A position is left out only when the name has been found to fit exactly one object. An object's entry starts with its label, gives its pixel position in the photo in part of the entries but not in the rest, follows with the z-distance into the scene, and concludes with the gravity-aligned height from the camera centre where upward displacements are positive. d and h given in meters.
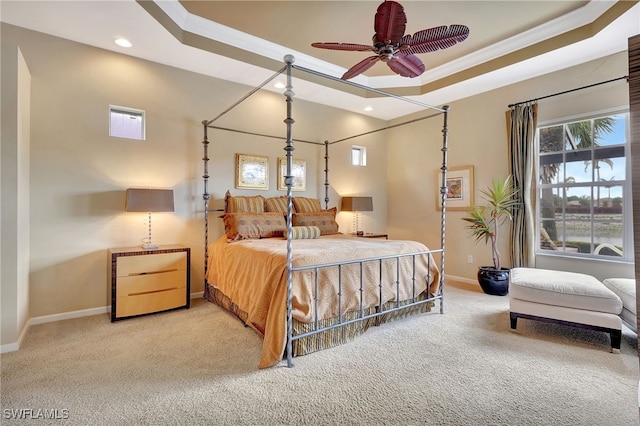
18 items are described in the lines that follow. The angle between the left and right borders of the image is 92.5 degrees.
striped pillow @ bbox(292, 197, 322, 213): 4.45 +0.15
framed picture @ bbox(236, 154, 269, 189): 4.23 +0.62
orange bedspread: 2.29 -0.56
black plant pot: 3.96 -0.86
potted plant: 3.96 -0.14
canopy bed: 2.30 -0.56
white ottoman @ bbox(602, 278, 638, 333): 2.41 -0.67
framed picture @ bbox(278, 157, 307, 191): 4.64 +0.66
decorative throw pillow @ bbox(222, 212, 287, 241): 3.49 -0.12
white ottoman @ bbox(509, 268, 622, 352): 2.45 -0.74
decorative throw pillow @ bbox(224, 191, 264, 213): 3.84 +0.14
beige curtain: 3.95 +0.47
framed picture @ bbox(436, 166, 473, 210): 4.75 +0.44
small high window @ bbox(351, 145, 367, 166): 5.64 +1.11
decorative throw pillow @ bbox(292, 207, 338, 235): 4.11 -0.07
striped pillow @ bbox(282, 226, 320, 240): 3.71 -0.22
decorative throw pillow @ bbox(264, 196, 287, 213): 4.20 +0.15
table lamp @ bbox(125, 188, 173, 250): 3.17 +0.15
